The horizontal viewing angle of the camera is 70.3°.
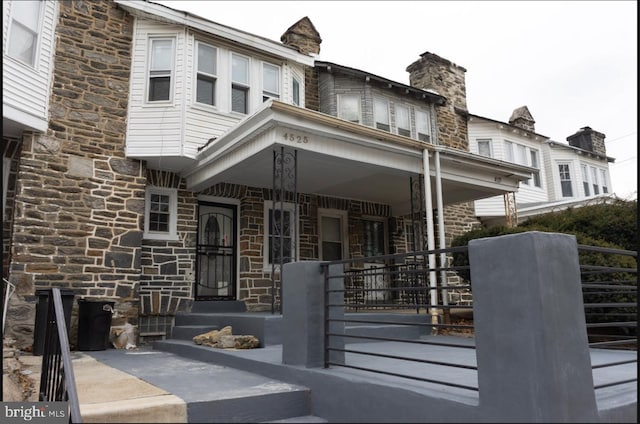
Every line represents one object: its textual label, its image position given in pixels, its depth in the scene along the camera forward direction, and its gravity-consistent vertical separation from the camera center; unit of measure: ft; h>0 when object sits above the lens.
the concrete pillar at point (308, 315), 13.26 -0.65
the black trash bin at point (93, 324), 22.59 -1.32
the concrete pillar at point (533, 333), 7.77 -0.78
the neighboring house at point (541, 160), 49.80 +16.31
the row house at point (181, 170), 23.67 +7.41
